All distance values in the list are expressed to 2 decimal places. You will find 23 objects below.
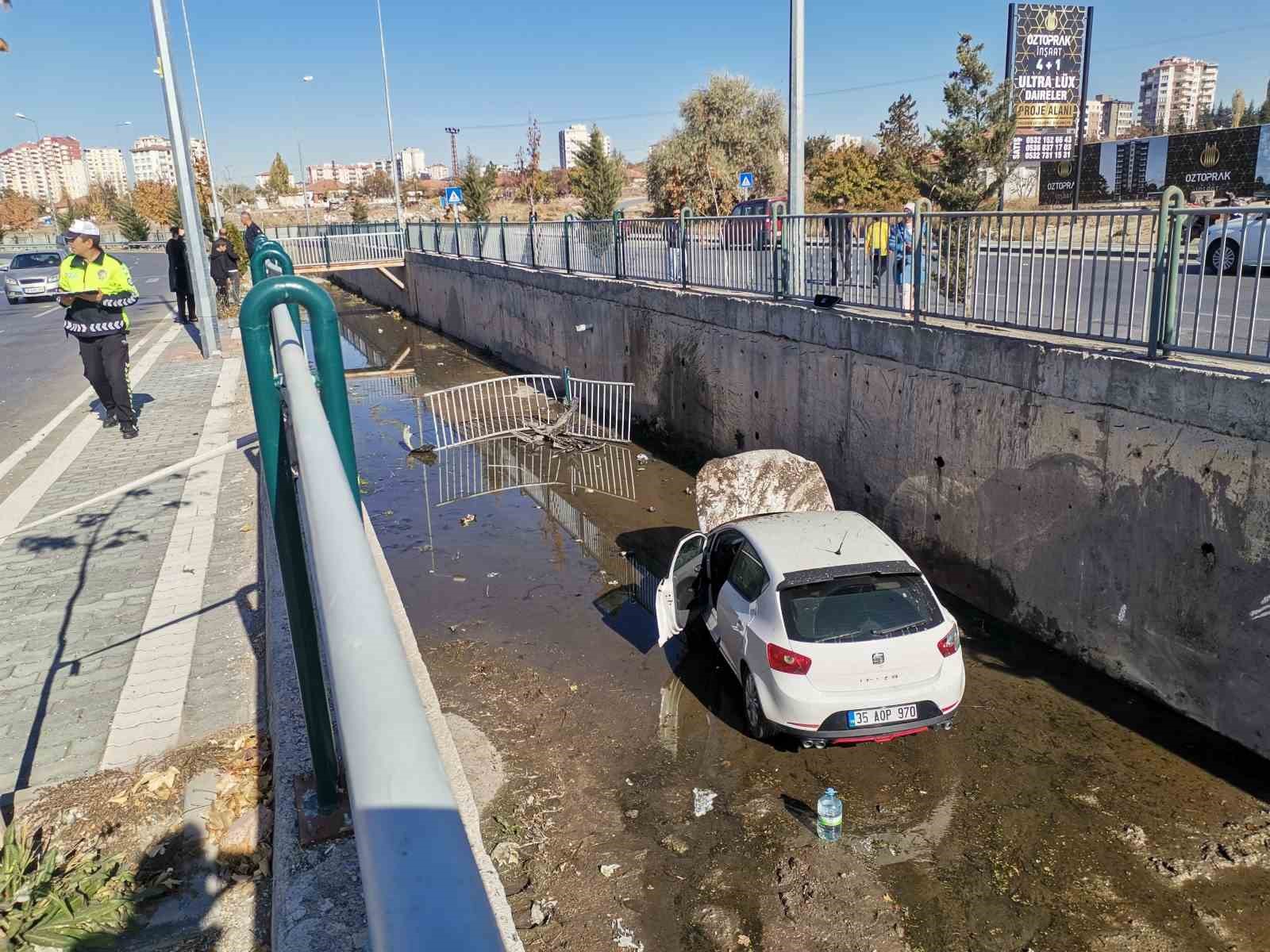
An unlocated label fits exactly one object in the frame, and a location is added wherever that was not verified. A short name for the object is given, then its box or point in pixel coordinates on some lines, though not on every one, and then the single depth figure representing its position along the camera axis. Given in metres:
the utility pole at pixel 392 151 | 40.12
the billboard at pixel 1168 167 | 33.69
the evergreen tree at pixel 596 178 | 47.38
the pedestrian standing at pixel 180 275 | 20.12
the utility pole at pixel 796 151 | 12.05
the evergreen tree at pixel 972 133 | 22.64
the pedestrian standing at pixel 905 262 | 9.99
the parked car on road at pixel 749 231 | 12.75
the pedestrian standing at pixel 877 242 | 10.52
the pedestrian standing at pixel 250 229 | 20.81
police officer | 8.68
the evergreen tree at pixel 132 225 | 72.56
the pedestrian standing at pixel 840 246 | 11.02
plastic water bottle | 5.58
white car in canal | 6.16
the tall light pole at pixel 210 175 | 37.03
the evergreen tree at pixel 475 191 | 50.69
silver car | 30.14
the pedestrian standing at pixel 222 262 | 22.41
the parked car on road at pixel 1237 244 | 6.35
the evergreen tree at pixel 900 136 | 43.03
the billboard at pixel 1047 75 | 27.22
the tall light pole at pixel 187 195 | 16.78
